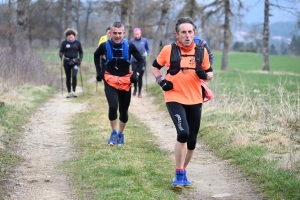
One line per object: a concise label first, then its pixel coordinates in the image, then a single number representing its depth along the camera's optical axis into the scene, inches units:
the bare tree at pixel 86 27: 2863.4
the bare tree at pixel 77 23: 2722.7
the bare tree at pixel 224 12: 1359.5
